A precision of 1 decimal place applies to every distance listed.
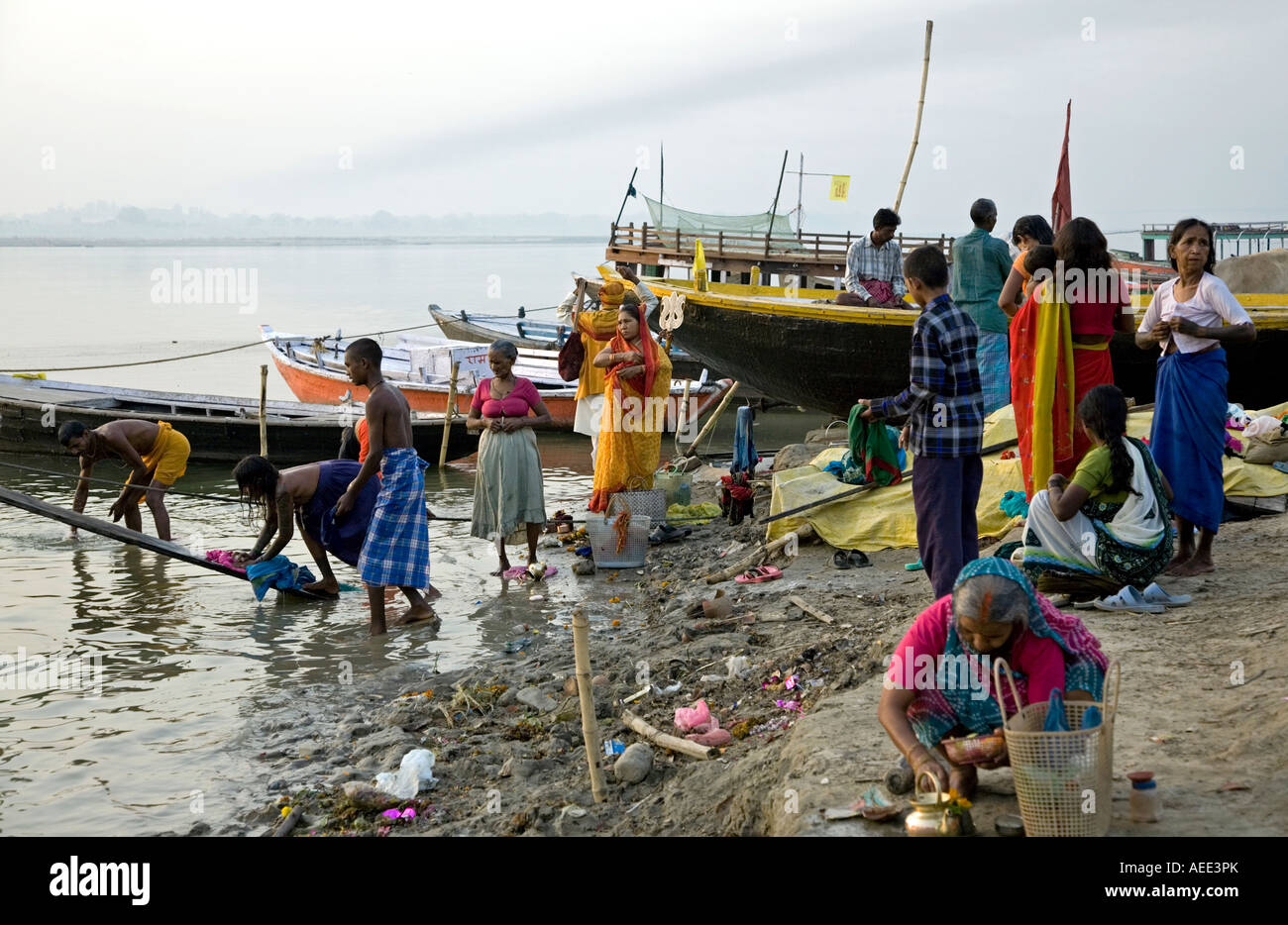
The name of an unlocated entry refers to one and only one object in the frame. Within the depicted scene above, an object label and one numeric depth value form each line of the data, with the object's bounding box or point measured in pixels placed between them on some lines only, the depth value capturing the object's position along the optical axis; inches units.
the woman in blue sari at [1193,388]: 210.5
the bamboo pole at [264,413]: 475.2
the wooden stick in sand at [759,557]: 283.7
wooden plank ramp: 264.1
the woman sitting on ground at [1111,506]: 189.8
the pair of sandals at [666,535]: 344.2
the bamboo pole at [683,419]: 537.9
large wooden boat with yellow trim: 333.7
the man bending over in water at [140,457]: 353.1
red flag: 409.4
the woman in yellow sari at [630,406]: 322.0
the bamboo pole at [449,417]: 490.6
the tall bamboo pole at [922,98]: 494.1
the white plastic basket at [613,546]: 323.3
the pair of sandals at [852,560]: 266.1
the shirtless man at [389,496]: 248.4
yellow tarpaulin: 258.7
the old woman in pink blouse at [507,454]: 306.3
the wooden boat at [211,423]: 515.8
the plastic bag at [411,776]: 177.0
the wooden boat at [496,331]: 777.6
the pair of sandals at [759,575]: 272.2
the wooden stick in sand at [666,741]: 173.3
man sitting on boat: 378.0
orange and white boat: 597.3
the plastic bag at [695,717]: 187.0
